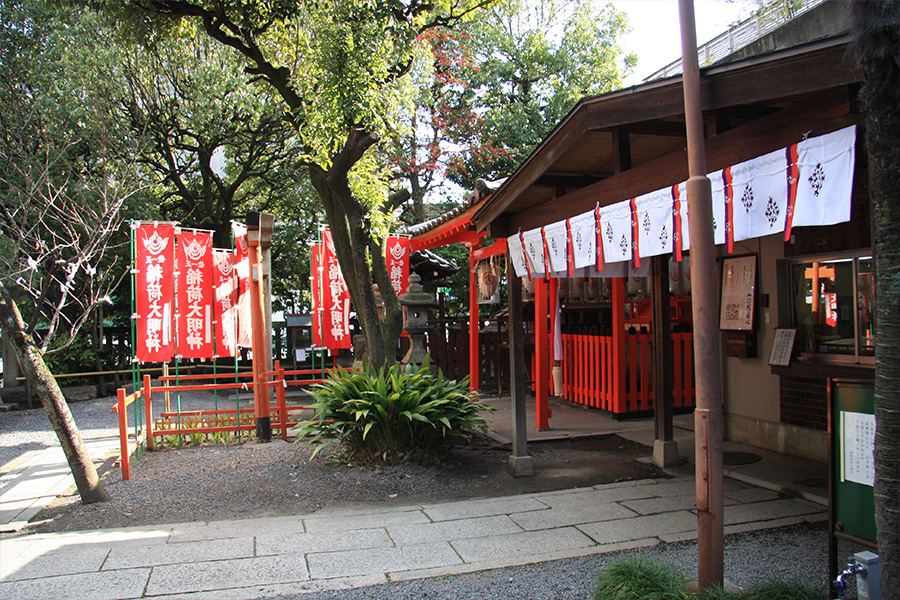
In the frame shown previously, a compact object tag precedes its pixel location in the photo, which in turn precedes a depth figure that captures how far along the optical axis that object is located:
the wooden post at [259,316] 9.05
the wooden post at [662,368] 6.87
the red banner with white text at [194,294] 10.84
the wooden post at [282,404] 9.16
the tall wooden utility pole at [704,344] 3.47
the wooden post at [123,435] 7.01
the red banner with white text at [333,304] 11.45
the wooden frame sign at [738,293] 7.48
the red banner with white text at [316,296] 11.30
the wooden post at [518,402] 6.92
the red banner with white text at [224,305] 11.44
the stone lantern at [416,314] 12.47
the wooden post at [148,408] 8.16
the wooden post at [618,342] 9.81
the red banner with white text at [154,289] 10.33
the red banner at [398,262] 12.46
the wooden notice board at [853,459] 3.30
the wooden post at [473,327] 11.78
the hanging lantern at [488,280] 11.16
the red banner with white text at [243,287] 9.88
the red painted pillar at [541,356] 9.13
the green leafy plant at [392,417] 6.97
